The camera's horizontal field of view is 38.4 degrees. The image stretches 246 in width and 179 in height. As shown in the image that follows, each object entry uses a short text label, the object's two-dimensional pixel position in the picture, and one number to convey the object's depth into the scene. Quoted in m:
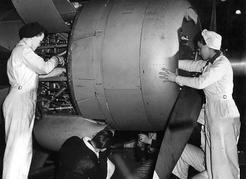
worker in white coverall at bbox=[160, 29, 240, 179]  3.28
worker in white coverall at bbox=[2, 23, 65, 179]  3.42
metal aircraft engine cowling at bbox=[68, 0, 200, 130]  3.12
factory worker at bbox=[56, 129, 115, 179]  3.28
